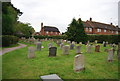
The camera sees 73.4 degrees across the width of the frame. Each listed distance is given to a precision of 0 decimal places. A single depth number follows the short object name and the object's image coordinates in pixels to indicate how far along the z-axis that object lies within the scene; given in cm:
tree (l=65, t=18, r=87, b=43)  1843
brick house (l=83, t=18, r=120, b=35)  3416
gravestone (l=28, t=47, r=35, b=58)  689
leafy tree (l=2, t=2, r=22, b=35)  1345
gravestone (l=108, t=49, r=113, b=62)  598
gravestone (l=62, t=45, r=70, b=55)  808
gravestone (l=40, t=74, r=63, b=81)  355
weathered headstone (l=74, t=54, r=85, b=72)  437
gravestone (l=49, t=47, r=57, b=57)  740
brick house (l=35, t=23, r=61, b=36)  4758
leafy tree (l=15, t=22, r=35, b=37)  3245
